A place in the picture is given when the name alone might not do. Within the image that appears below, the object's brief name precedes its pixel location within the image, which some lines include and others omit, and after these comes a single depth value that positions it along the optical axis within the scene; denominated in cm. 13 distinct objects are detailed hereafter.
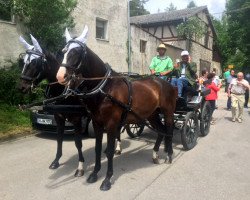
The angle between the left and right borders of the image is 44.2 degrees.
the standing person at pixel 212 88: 1073
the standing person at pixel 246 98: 1455
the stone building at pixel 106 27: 1421
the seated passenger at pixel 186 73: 743
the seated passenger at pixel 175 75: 751
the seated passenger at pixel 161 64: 748
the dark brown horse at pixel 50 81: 490
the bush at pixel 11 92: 973
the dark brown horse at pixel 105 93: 434
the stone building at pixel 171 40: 1858
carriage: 706
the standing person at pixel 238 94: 1148
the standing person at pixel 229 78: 1462
